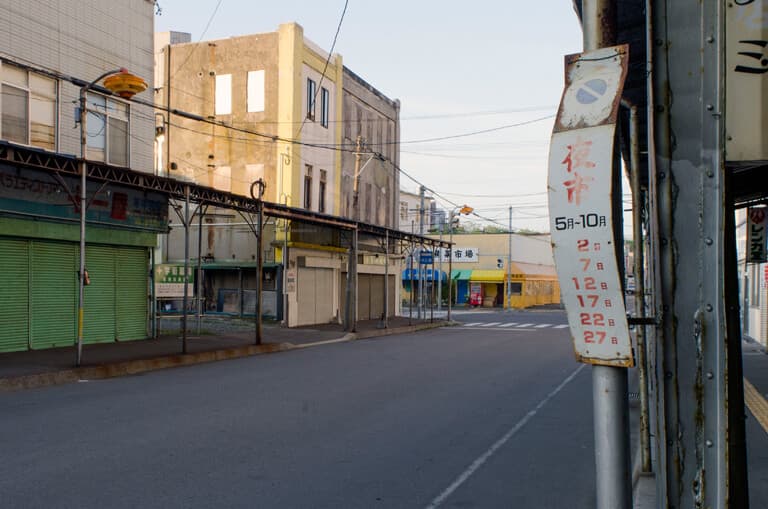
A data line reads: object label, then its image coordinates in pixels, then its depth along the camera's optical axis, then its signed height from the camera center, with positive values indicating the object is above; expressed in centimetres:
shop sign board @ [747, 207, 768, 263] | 1738 +111
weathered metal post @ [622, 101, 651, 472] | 379 +14
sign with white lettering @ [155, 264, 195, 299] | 2178 -16
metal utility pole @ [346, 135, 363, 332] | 2839 -35
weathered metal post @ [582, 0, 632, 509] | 299 -65
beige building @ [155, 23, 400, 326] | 3095 +559
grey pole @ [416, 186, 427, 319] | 4854 +592
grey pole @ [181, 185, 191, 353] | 1825 +9
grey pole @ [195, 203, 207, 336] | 2061 +45
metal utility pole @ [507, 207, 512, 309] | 5972 +33
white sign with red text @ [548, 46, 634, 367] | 288 +26
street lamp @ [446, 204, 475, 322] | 4900 +463
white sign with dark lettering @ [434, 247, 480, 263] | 6506 +212
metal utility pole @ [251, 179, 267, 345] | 2095 +58
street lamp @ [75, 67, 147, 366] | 1319 +343
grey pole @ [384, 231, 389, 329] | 3101 +15
